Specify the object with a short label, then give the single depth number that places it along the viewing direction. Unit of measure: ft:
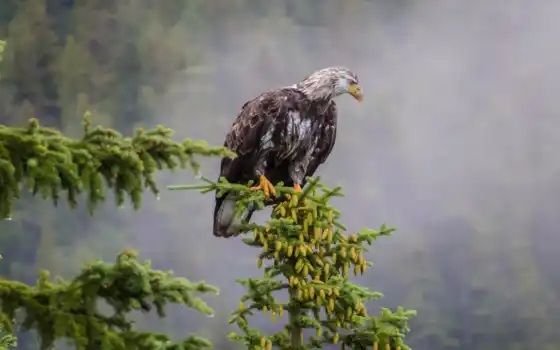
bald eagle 94.01
